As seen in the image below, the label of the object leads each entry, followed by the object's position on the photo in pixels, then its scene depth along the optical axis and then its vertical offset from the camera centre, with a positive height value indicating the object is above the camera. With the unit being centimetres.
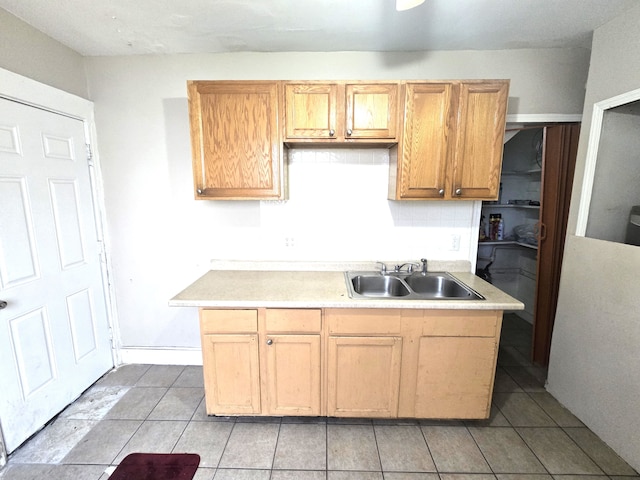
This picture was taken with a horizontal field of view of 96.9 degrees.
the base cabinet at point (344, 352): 167 -91
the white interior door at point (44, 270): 162 -45
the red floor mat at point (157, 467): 150 -145
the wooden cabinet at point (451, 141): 178 +38
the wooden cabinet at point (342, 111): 178 +56
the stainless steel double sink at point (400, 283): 211 -62
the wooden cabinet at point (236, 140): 180 +39
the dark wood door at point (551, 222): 217 -17
